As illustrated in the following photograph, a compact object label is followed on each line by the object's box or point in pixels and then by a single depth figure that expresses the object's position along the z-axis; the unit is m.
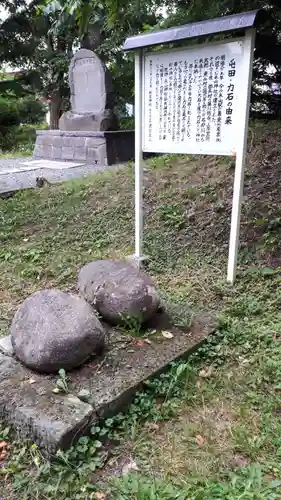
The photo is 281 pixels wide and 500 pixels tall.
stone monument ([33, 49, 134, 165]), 9.05
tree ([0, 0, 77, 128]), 5.47
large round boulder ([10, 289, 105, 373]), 2.12
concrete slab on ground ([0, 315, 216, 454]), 1.82
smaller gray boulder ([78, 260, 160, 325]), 2.53
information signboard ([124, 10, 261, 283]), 2.92
